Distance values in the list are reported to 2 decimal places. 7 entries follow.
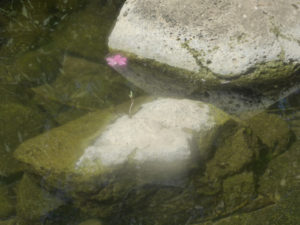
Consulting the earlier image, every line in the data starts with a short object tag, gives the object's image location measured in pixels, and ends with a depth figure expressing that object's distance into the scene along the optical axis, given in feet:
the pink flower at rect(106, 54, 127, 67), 11.77
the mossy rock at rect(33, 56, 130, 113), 11.29
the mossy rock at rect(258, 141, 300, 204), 9.62
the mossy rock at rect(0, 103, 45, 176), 10.02
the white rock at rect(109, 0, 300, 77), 10.39
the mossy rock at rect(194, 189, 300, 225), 8.98
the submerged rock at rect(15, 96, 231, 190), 8.99
